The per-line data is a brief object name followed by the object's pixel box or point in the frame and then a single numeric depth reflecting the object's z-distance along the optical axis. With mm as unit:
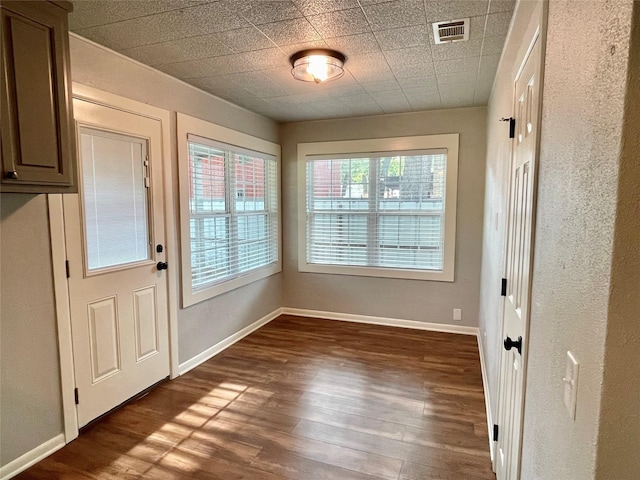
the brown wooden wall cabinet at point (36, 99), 1514
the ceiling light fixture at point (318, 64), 2371
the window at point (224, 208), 3137
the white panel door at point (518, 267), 1288
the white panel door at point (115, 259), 2258
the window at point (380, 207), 4031
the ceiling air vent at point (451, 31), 2012
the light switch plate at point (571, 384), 734
